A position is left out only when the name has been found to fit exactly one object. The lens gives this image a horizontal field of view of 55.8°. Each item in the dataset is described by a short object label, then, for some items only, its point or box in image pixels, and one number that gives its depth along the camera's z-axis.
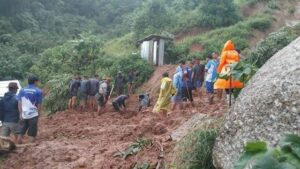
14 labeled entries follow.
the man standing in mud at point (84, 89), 9.15
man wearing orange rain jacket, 4.83
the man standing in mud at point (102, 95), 8.89
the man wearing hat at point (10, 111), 5.34
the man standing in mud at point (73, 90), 9.44
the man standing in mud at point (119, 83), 11.41
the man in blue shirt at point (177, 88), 6.98
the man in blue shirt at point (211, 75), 6.80
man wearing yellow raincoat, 6.83
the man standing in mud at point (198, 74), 7.94
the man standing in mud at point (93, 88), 9.18
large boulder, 2.67
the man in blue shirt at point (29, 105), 5.38
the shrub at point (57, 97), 10.87
